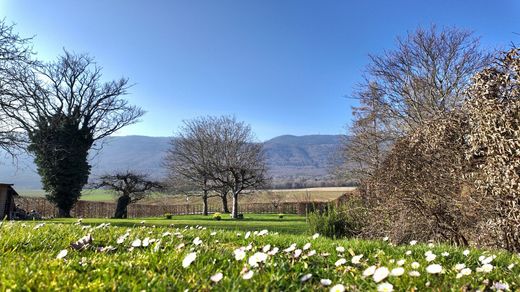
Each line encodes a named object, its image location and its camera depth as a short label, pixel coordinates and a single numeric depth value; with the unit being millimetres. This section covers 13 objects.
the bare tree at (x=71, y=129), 28497
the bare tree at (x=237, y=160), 31625
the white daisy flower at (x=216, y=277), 2045
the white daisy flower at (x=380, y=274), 1993
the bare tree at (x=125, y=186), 31109
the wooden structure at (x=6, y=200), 26578
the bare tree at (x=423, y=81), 19719
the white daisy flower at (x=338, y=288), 2049
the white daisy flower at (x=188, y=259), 2239
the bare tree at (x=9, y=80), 15867
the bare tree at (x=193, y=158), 39750
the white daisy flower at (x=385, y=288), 2004
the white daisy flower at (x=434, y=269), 2182
